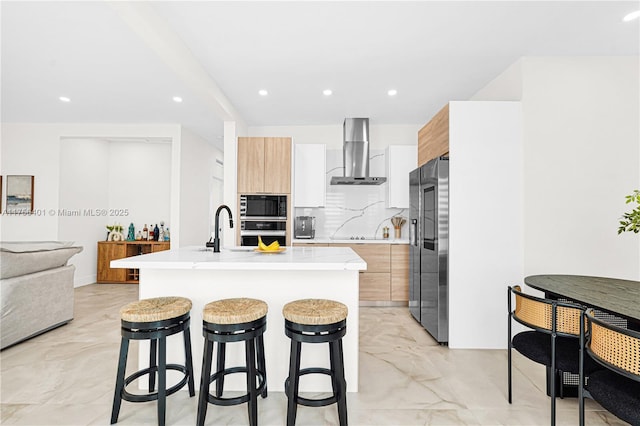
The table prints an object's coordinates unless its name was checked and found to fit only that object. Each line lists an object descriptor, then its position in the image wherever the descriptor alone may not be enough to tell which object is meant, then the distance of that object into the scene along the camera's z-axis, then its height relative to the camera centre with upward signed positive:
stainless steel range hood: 4.79 +1.05
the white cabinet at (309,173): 4.70 +0.65
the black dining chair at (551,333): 1.68 -0.60
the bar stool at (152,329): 1.71 -0.61
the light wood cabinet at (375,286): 4.39 -0.92
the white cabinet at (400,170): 4.68 +0.71
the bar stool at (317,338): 1.69 -0.64
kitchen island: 2.17 -0.52
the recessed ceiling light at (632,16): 2.42 +1.56
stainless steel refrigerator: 3.05 -0.28
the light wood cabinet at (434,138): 3.12 +0.87
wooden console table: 5.65 -0.72
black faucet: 2.42 -0.19
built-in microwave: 4.45 +0.13
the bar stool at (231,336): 1.68 -0.63
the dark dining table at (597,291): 1.50 -0.40
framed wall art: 5.11 +0.32
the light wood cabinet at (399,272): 4.40 -0.73
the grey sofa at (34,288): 2.87 -0.71
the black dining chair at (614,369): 1.26 -0.60
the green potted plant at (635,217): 1.77 +0.02
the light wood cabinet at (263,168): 4.48 +0.69
